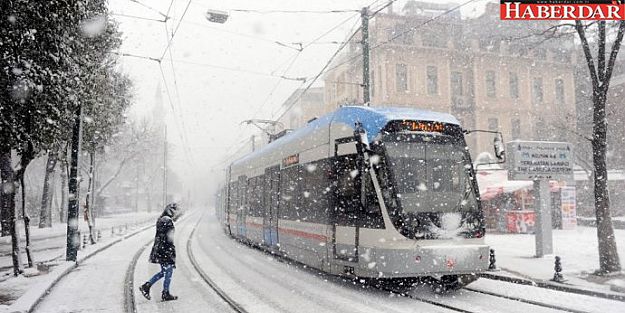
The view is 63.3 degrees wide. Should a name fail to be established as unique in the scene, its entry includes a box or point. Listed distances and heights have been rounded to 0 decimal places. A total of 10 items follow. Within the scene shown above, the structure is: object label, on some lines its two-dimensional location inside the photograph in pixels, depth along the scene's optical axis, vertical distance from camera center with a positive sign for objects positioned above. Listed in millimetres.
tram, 8688 -192
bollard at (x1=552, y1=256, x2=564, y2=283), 10328 -1777
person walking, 8875 -1023
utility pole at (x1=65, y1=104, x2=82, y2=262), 15094 -127
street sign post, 15125 +679
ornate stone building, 39000 +9407
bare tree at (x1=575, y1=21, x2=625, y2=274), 11078 +1200
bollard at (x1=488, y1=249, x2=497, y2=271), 9744 -1401
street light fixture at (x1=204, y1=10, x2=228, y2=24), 14281 +4949
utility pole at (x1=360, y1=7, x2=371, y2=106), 14992 +4121
